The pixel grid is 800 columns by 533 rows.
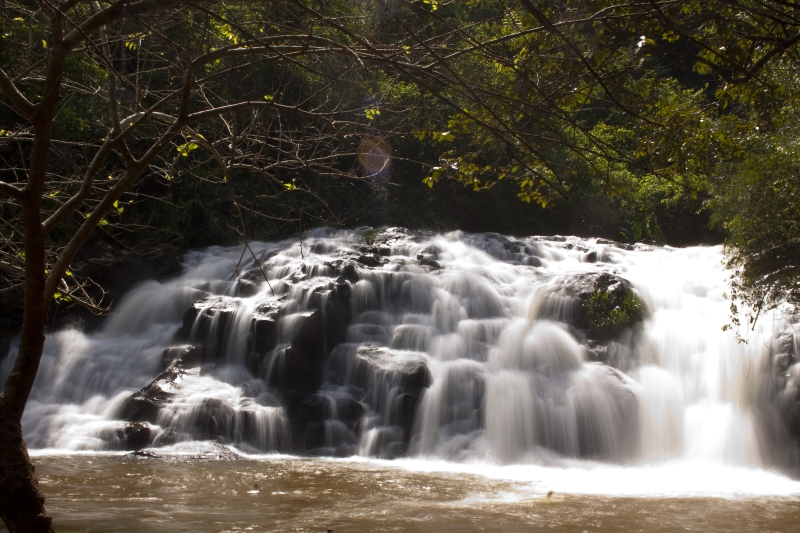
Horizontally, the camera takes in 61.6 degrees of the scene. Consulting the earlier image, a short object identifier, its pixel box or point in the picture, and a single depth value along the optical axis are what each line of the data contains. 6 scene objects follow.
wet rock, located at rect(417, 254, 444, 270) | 13.41
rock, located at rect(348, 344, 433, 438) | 9.59
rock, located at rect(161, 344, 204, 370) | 10.80
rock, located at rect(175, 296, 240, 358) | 11.23
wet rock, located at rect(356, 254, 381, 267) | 13.20
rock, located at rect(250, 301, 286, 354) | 10.95
